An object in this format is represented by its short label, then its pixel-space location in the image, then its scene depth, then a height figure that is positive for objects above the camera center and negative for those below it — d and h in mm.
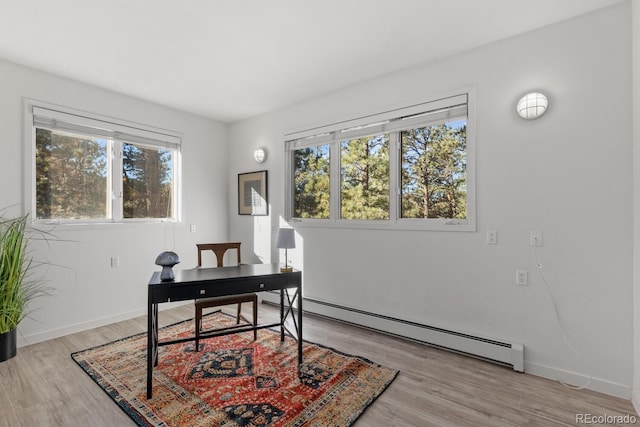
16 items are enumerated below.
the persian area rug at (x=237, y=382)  1907 -1214
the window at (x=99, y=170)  3137 +526
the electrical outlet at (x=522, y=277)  2459 -511
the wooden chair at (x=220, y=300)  2744 -778
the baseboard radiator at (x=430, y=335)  2471 -1106
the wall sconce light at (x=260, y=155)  4301 +826
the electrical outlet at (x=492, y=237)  2590 -206
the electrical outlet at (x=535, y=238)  2408 -198
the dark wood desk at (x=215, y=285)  2119 -526
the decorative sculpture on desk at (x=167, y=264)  2238 -353
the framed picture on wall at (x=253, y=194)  4312 +302
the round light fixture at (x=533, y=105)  2359 +819
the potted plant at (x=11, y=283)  2570 -556
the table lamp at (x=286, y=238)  2819 -216
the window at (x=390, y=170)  2830 +461
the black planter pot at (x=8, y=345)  2582 -1081
